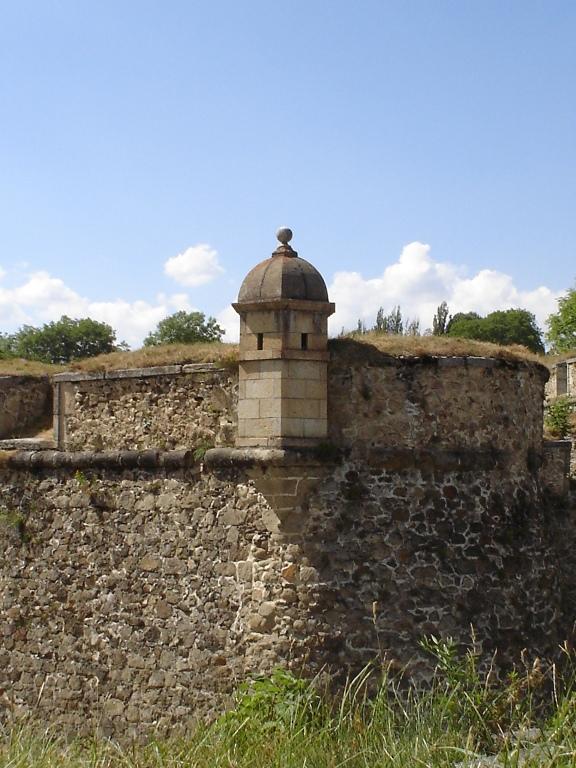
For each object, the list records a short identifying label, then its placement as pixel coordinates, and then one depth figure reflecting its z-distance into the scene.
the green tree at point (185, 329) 45.28
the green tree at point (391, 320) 36.05
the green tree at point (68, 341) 46.81
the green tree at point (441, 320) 47.94
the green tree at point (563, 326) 47.56
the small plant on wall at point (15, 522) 14.28
